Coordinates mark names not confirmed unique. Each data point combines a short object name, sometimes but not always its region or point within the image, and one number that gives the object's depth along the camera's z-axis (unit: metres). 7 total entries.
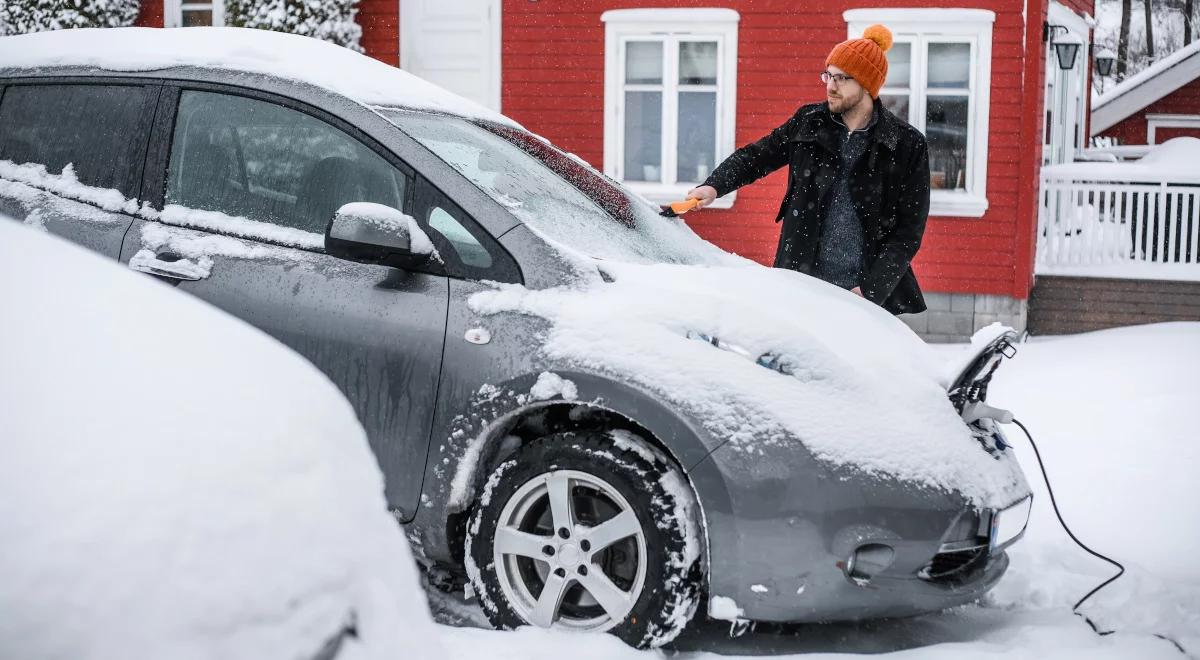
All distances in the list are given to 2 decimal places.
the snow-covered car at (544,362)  3.07
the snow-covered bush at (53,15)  12.38
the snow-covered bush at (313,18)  12.05
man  4.69
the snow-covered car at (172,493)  1.39
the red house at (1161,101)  21.80
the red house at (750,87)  11.10
